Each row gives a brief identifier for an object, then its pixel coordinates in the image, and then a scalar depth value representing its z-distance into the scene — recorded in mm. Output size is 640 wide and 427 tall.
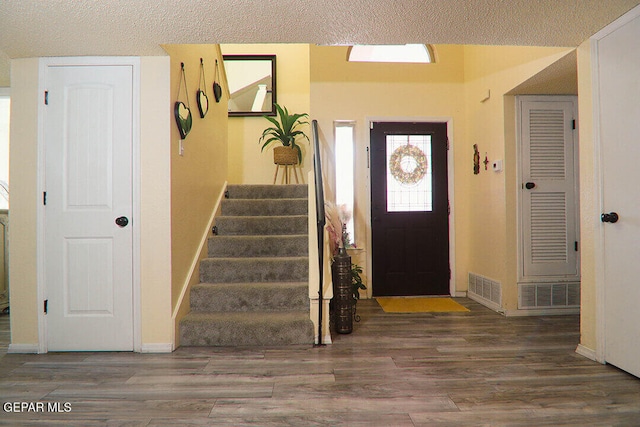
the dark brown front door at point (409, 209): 4480
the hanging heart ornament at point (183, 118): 2750
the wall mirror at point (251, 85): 4906
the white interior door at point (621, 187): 2158
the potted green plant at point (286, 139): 4434
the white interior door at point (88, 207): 2646
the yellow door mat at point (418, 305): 3830
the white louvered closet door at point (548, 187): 3637
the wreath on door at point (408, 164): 4523
